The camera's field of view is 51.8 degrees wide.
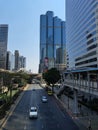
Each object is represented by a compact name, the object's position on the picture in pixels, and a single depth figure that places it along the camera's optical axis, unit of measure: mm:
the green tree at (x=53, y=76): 45906
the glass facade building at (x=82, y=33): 44860
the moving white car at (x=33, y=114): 19698
